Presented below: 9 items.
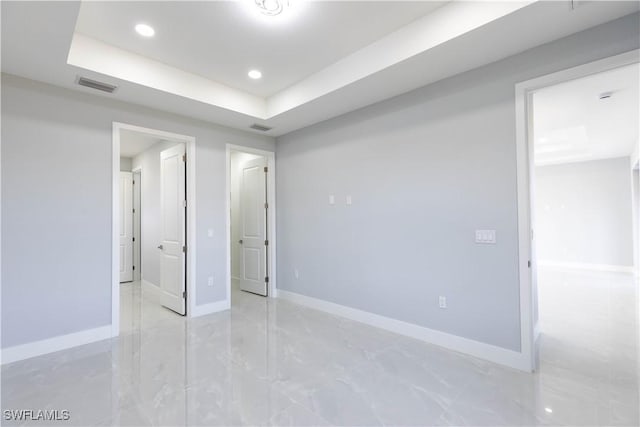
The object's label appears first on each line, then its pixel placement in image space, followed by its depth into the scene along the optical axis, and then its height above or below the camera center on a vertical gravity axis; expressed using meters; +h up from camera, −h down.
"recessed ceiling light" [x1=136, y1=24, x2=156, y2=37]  2.69 +1.74
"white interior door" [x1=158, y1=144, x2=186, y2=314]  4.31 -0.14
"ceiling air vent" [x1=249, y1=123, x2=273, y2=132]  4.57 +1.42
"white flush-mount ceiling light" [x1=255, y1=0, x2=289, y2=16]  2.38 +1.72
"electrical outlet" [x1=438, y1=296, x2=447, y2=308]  3.16 -0.92
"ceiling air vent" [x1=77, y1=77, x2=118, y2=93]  3.05 +1.43
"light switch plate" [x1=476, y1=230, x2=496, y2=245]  2.84 -0.21
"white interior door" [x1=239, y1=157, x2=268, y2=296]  5.31 -0.17
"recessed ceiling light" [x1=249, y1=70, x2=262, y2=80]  3.54 +1.74
